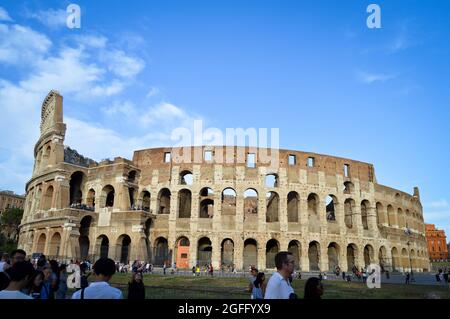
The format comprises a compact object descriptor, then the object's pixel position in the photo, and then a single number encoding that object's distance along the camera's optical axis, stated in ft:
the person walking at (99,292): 10.66
